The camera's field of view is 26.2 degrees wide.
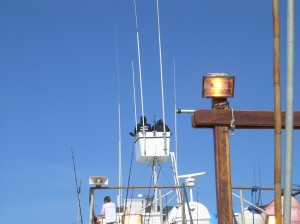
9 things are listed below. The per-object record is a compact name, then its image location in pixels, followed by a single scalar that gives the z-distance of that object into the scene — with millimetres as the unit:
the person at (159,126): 17062
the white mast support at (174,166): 17108
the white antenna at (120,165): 16484
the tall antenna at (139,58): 16316
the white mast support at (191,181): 14125
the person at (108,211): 13000
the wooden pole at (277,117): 6286
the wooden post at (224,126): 7484
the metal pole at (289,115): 6000
